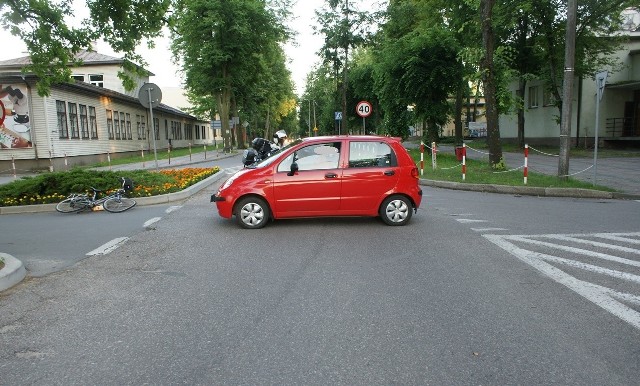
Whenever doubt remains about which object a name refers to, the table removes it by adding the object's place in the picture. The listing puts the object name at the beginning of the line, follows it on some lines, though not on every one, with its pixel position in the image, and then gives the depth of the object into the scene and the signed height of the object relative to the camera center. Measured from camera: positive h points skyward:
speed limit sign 21.97 +1.15
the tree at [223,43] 37.00 +7.93
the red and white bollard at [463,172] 15.03 -1.35
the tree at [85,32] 11.89 +2.93
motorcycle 14.91 -0.48
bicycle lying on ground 10.57 -1.38
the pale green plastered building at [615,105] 30.59 +1.38
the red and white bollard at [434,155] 18.33 -0.94
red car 8.21 -0.86
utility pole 13.09 +0.99
